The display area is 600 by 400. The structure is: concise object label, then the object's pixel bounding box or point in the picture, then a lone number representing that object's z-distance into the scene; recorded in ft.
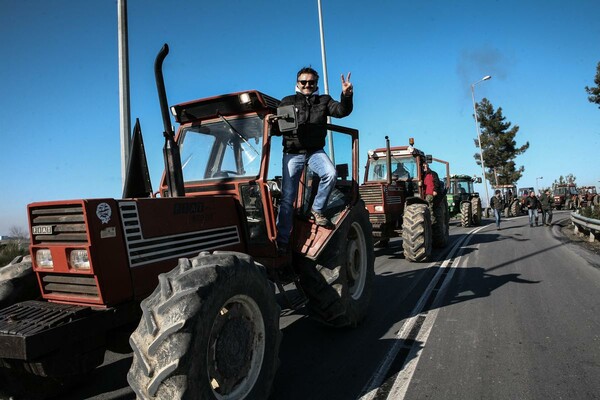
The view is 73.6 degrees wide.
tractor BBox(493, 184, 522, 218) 97.35
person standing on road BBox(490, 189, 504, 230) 57.11
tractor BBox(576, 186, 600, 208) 99.89
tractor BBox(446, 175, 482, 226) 65.46
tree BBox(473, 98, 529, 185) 154.81
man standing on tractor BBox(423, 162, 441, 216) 35.79
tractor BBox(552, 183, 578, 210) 122.42
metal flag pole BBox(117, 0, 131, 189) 23.49
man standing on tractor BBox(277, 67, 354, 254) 13.66
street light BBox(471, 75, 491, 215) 112.79
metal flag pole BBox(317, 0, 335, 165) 46.57
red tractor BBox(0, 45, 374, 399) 7.61
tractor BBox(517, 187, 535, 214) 103.06
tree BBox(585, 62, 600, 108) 79.30
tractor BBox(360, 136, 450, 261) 29.01
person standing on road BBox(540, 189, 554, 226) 62.44
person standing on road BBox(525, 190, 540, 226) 61.05
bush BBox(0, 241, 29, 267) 24.86
